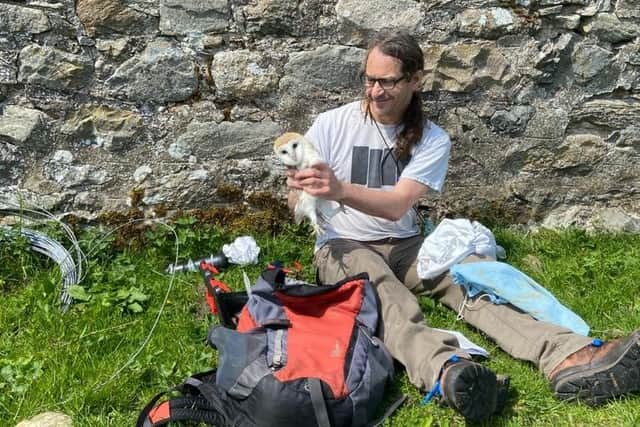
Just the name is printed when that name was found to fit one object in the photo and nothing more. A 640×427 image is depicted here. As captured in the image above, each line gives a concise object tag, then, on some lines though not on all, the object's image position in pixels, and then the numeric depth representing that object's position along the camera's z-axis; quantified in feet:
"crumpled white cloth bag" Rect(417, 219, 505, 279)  10.13
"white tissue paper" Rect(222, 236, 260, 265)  11.45
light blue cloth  9.34
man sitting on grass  7.76
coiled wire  10.59
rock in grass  7.73
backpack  7.43
